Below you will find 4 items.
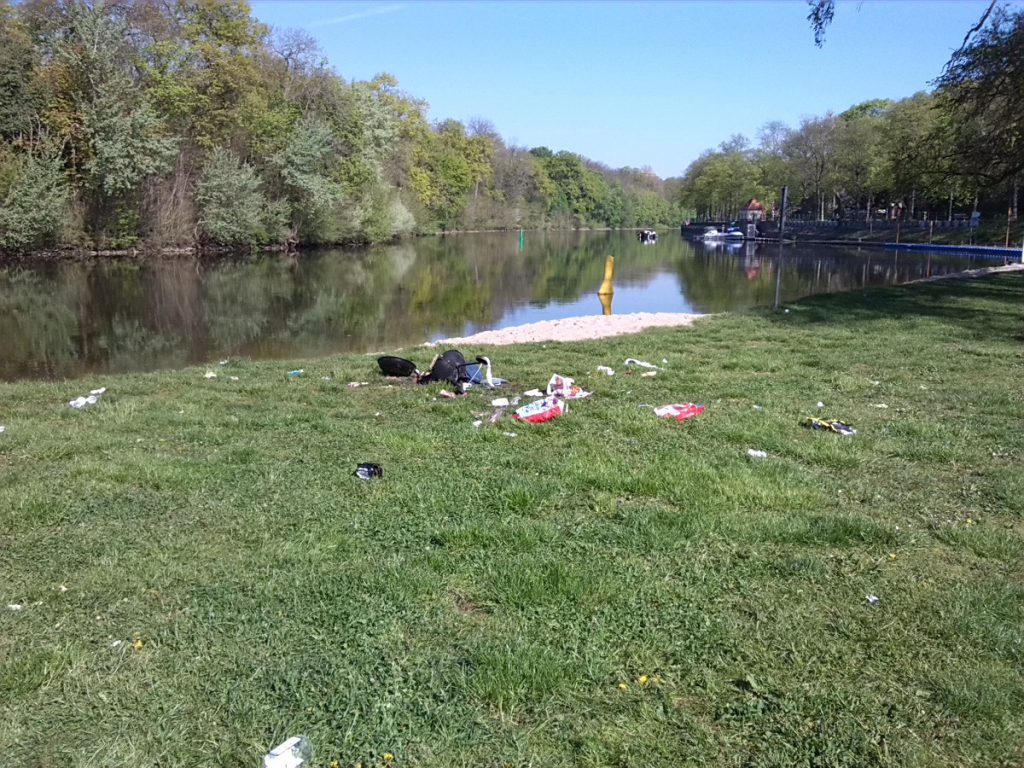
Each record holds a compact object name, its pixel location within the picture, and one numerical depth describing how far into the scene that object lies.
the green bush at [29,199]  38.09
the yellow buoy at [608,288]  26.79
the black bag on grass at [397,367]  10.03
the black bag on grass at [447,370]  9.22
